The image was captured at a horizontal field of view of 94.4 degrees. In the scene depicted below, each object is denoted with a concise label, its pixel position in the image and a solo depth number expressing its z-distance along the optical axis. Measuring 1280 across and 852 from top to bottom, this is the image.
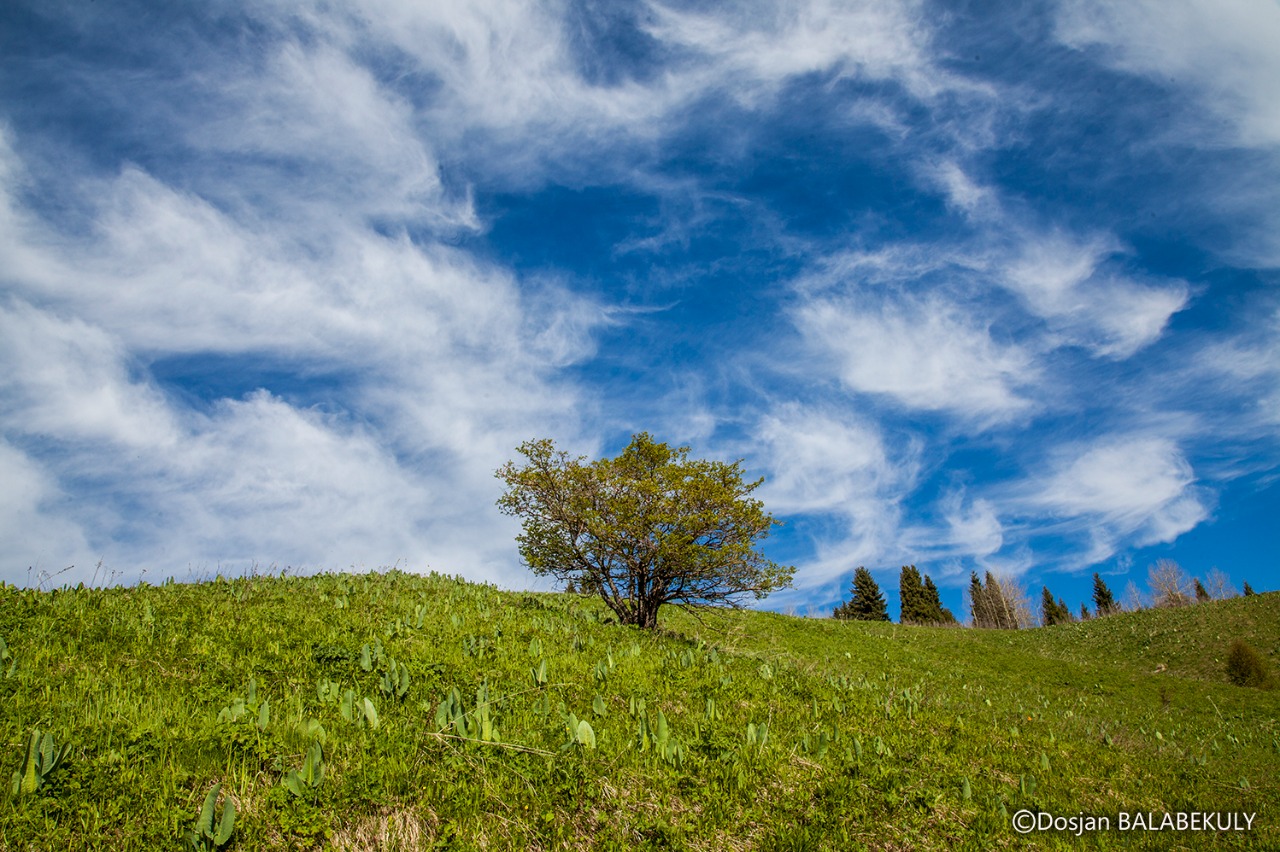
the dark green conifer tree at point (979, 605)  110.35
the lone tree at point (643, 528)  17.33
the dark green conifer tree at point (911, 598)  90.88
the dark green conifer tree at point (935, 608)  91.81
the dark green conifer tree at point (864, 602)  87.00
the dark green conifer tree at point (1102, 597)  99.39
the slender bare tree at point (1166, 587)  86.98
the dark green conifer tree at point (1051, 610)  106.69
